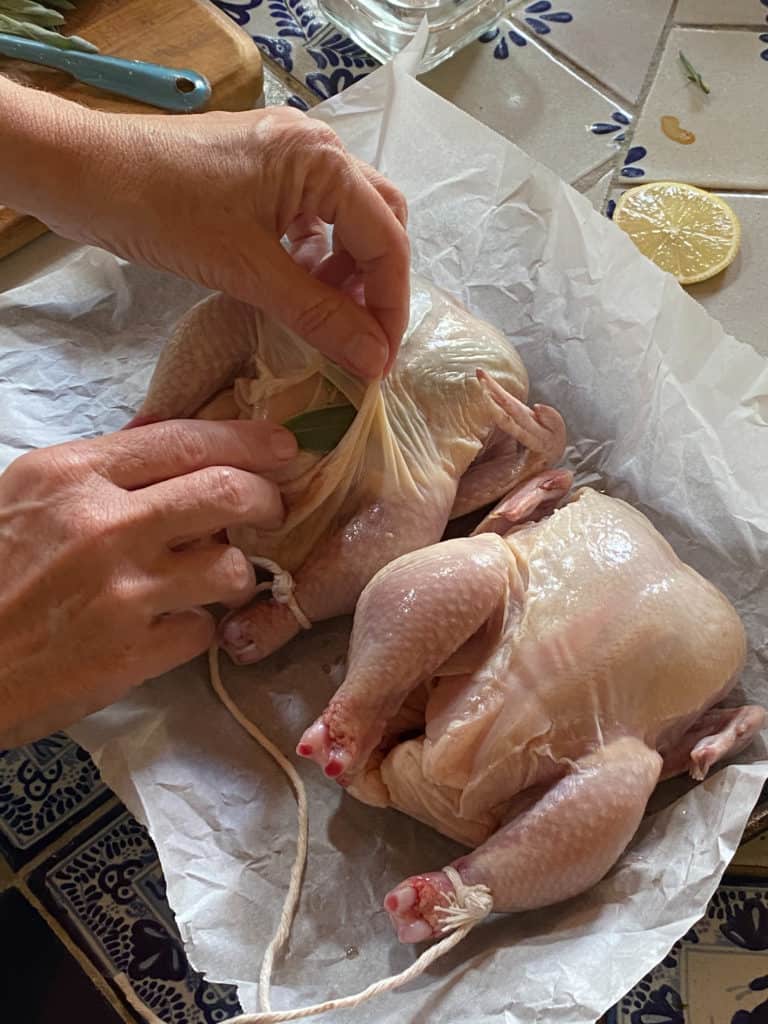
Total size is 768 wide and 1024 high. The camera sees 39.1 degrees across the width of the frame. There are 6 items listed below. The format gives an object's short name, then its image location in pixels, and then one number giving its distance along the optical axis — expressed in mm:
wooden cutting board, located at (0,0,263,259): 1507
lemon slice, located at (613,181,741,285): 1479
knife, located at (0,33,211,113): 1488
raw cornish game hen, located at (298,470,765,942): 975
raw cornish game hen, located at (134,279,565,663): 1192
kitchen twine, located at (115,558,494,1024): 930
